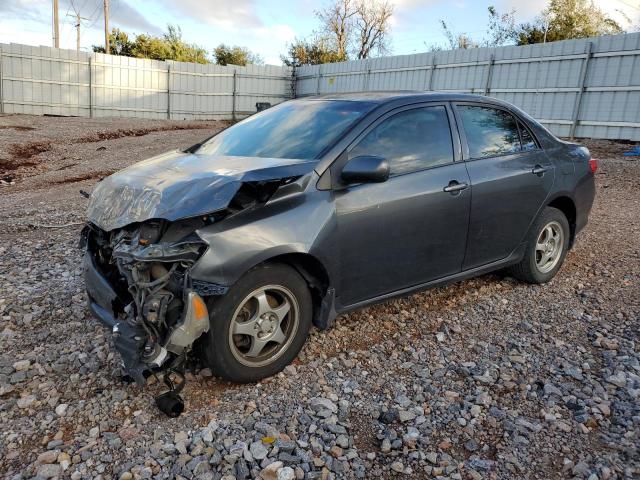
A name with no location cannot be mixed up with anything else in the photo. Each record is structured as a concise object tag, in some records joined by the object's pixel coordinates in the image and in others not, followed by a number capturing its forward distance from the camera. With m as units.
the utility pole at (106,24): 34.92
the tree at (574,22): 28.88
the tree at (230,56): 41.94
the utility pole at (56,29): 31.30
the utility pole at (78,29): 40.34
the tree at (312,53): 38.53
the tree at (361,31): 39.78
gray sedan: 2.80
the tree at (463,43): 31.72
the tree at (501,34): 31.38
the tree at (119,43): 40.16
